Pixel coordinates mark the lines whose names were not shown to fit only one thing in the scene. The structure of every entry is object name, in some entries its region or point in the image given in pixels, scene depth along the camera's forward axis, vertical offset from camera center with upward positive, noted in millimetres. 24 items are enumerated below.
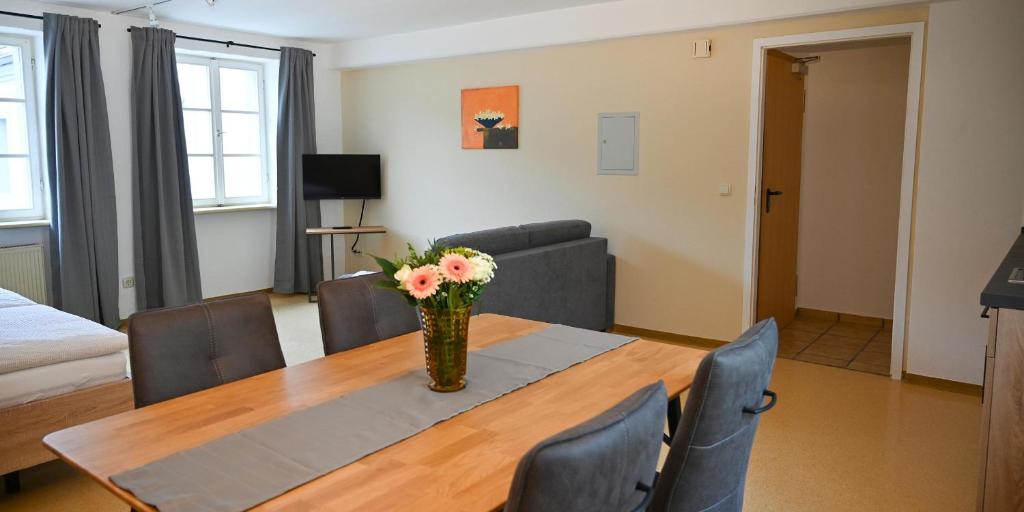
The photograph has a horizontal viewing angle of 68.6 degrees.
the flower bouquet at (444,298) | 1984 -331
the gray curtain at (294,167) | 7156 +59
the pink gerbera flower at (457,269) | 1983 -251
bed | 2992 -873
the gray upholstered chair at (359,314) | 2533 -491
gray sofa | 4656 -672
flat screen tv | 7184 -33
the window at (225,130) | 6781 +398
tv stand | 7020 -543
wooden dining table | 1444 -599
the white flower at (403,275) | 2000 -270
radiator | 5473 -733
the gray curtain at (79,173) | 5535 -6
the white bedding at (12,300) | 3971 -691
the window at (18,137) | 5613 +263
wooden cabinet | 2146 -692
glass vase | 2014 -460
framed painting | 6328 +478
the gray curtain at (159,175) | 6066 -20
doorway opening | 5484 -182
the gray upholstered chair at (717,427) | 1540 -537
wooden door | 5375 -97
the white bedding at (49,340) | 3066 -718
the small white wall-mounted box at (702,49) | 5191 +874
